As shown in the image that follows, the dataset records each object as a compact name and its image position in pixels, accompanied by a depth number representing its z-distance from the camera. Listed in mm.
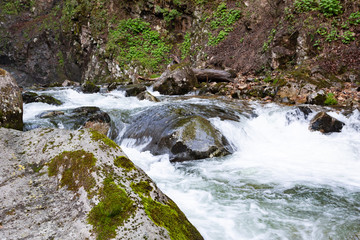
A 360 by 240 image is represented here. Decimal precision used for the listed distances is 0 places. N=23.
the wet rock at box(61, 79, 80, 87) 19612
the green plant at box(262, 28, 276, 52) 12522
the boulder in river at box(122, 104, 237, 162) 5441
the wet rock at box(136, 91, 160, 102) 10508
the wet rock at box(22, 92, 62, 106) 9294
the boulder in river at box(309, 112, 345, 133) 6676
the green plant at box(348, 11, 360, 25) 9867
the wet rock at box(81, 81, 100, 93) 14153
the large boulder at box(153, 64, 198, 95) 12375
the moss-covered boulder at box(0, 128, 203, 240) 1558
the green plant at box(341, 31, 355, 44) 9828
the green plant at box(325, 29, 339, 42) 10270
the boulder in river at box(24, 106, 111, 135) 6826
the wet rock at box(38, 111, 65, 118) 7378
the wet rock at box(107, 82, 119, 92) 14540
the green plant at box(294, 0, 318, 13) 11191
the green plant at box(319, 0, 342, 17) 10453
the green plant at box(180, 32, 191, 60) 19062
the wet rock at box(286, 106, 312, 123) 7317
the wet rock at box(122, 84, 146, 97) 12430
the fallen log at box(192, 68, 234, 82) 12891
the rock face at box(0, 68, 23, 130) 4848
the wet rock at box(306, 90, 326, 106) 8461
